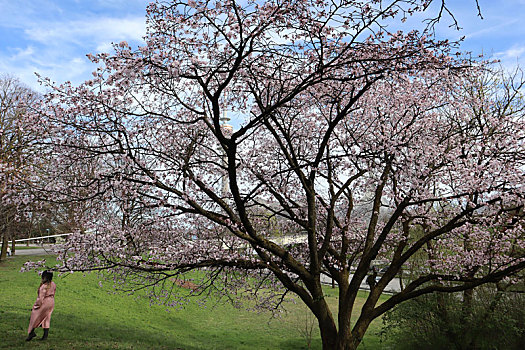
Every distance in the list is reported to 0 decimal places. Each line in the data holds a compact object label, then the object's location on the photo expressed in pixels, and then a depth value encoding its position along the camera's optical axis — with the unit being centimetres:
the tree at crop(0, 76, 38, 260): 1570
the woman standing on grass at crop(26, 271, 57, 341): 800
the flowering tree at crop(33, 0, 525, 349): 566
